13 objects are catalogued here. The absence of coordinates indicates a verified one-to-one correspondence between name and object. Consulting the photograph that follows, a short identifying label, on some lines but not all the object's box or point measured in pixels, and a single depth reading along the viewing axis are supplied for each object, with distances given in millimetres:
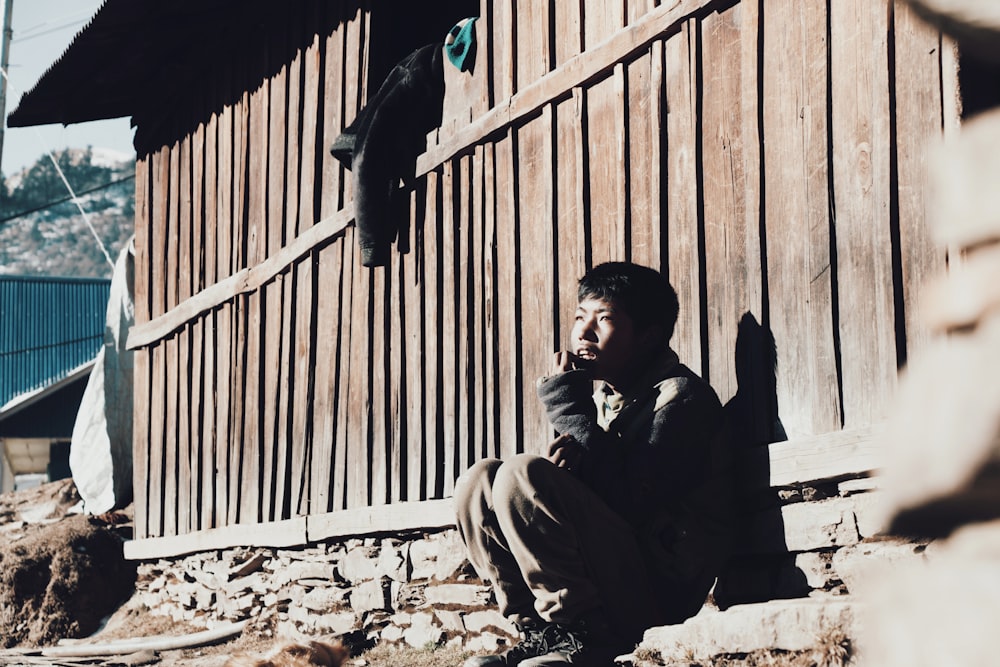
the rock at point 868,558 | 3564
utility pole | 19438
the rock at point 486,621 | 5584
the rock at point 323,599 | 7179
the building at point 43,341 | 26203
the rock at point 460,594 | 5809
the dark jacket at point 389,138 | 6824
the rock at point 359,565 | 6895
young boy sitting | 3877
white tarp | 12117
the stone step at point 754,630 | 3436
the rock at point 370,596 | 6746
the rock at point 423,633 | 6145
